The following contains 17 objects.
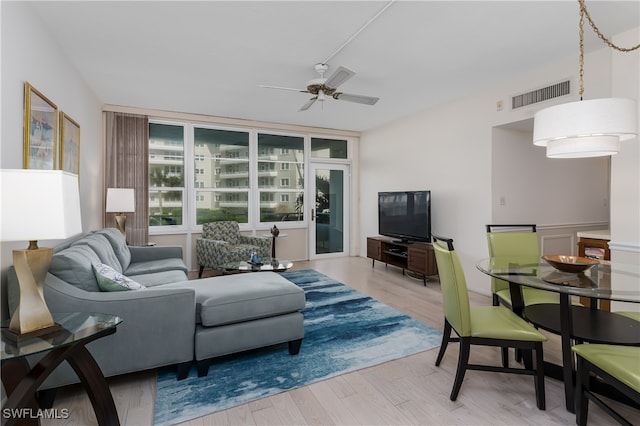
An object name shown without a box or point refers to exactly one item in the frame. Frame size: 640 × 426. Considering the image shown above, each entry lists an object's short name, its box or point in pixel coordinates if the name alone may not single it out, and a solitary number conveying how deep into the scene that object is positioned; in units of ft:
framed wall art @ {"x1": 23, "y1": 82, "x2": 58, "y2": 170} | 7.02
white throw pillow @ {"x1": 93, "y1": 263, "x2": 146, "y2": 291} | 6.74
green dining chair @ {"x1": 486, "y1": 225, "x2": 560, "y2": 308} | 9.01
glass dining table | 5.83
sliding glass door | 21.21
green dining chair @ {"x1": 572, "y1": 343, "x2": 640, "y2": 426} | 4.67
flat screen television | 15.38
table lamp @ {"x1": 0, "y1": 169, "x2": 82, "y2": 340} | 4.38
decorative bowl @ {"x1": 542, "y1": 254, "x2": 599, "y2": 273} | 6.72
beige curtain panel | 15.53
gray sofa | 6.16
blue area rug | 6.41
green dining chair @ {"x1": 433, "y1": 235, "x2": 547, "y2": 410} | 6.08
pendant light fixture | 5.36
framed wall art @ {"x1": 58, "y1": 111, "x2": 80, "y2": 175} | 9.32
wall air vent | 10.70
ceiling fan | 9.64
